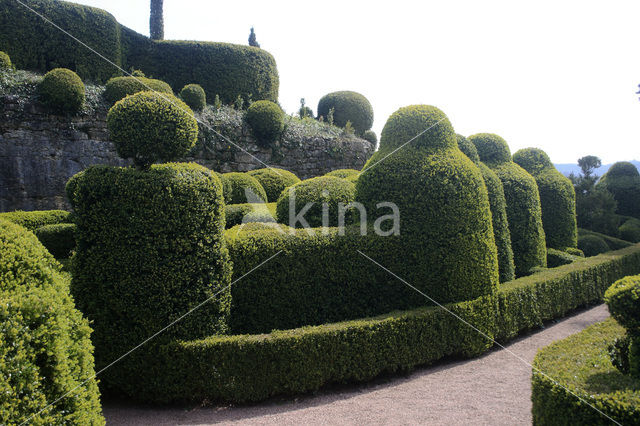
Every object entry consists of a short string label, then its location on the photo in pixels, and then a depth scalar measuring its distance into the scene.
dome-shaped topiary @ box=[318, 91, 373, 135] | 22.39
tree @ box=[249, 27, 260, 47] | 24.41
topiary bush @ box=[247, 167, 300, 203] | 11.71
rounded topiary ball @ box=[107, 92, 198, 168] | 5.05
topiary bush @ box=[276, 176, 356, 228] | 6.94
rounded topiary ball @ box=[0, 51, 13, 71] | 12.69
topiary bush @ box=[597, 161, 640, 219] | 18.16
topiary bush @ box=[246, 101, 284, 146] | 16.08
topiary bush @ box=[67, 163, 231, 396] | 4.82
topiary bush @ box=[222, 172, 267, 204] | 10.17
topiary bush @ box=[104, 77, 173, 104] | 13.20
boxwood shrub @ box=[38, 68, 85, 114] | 11.91
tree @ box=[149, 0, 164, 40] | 20.56
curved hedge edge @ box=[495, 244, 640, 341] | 7.06
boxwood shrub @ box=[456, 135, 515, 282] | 8.38
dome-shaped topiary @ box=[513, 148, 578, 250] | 11.45
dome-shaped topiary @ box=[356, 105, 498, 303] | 6.30
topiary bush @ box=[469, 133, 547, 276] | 9.78
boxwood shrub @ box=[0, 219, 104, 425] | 2.69
